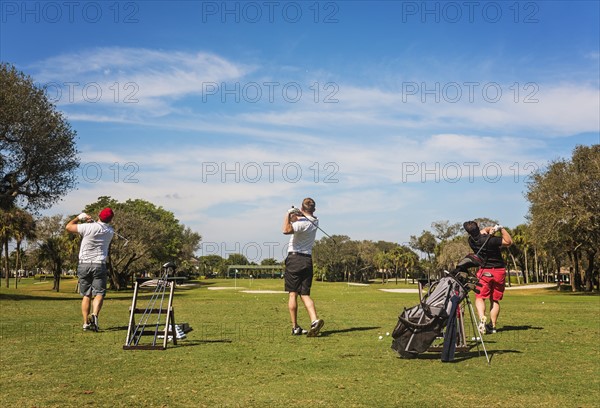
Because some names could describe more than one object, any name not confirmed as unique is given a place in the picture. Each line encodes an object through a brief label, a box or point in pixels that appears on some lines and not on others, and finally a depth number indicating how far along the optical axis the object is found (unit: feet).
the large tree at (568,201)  145.89
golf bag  26.53
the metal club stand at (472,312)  28.14
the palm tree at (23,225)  185.57
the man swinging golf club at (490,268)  36.78
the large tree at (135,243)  190.80
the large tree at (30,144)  102.08
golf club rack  29.22
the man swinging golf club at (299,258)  35.22
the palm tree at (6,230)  182.12
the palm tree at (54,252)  205.98
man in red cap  37.42
